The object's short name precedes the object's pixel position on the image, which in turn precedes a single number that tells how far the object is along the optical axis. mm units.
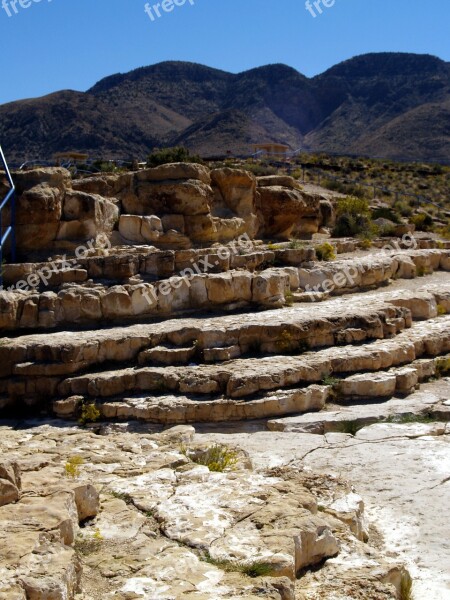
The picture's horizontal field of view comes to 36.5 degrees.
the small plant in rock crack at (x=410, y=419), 9398
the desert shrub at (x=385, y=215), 25078
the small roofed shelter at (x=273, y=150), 38344
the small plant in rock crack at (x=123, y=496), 5770
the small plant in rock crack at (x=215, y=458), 6727
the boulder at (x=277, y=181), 20797
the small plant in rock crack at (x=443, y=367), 11719
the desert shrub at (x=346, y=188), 30375
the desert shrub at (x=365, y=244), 18500
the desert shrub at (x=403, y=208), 27277
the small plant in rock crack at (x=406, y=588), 4969
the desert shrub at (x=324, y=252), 16266
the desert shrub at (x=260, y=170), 27516
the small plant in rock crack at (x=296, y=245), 16197
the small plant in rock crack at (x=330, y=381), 10453
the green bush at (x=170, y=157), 23234
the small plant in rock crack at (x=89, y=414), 9961
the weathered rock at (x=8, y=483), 4840
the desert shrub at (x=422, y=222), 25781
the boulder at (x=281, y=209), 18812
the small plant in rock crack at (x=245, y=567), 4512
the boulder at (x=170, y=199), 16031
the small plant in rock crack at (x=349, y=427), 9179
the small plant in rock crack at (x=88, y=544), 4711
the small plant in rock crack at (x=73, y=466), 6091
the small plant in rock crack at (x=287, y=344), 11219
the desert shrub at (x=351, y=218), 21047
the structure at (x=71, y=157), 30831
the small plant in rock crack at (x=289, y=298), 13420
